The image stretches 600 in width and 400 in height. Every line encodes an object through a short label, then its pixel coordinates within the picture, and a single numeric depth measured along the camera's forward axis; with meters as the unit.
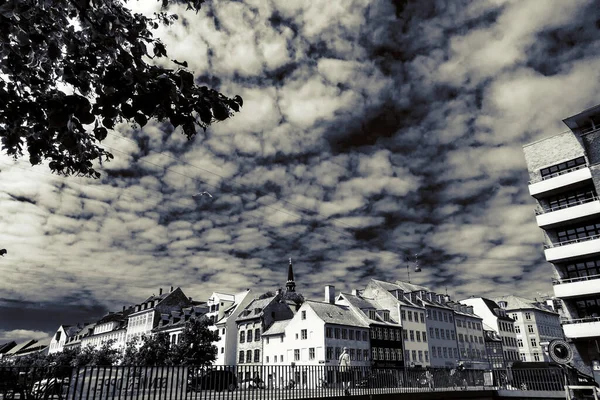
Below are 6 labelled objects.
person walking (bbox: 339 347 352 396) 19.44
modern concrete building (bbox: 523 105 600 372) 30.97
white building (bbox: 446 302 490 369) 74.50
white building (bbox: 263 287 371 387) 50.91
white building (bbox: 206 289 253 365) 65.62
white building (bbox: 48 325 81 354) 132.25
